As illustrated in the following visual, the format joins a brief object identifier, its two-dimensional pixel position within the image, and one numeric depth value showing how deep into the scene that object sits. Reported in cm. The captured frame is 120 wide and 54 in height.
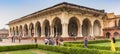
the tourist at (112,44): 531
